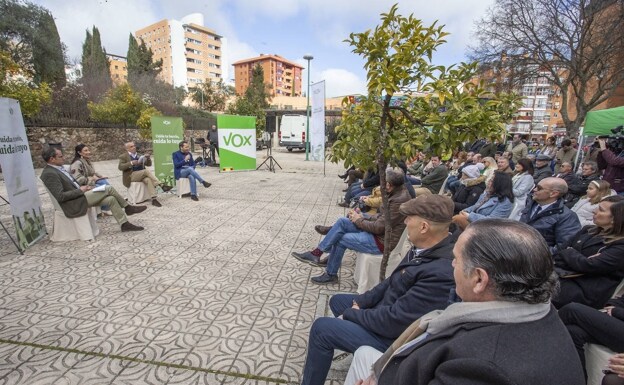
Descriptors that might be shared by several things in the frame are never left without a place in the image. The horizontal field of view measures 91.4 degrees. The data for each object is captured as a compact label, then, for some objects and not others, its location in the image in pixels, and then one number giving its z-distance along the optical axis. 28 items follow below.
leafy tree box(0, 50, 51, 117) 9.18
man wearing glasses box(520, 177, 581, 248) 3.07
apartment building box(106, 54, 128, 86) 72.54
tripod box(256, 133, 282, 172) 13.15
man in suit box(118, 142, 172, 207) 6.80
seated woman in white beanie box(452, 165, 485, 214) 5.43
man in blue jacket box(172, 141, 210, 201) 7.68
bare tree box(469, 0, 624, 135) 13.22
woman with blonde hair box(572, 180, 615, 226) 3.90
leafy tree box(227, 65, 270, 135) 30.34
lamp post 17.56
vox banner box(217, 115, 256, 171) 11.55
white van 23.47
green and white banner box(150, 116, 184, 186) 7.93
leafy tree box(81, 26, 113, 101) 21.58
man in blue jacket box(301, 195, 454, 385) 1.69
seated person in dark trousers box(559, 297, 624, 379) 1.83
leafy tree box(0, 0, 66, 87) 17.92
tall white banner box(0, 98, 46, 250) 3.91
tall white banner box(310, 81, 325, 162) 10.15
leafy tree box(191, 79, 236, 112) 39.69
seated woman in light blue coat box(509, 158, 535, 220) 4.30
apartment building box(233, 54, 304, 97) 92.19
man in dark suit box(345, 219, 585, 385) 0.88
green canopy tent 8.16
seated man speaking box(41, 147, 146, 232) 4.30
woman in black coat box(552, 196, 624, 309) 2.21
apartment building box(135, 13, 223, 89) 70.19
